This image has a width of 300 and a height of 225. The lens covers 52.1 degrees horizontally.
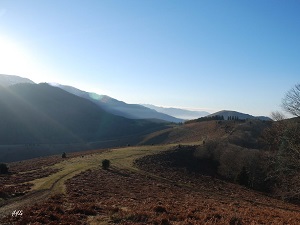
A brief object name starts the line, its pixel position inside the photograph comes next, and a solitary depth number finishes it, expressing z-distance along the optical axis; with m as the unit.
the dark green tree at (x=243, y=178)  60.23
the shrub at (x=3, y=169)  46.97
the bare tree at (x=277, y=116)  55.12
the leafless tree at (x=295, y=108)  29.67
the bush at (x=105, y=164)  52.03
